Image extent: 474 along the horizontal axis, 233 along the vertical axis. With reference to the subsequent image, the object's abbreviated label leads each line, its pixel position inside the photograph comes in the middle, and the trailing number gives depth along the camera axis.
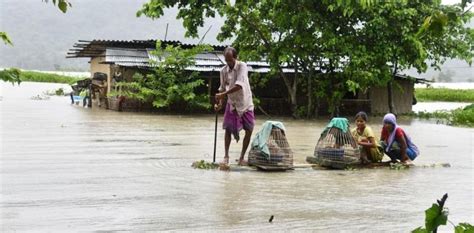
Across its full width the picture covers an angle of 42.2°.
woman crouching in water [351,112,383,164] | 9.03
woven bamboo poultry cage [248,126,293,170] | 8.49
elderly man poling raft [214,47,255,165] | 8.43
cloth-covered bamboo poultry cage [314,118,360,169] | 8.84
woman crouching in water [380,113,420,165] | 9.18
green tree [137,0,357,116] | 19.59
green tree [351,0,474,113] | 19.27
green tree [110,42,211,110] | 21.58
